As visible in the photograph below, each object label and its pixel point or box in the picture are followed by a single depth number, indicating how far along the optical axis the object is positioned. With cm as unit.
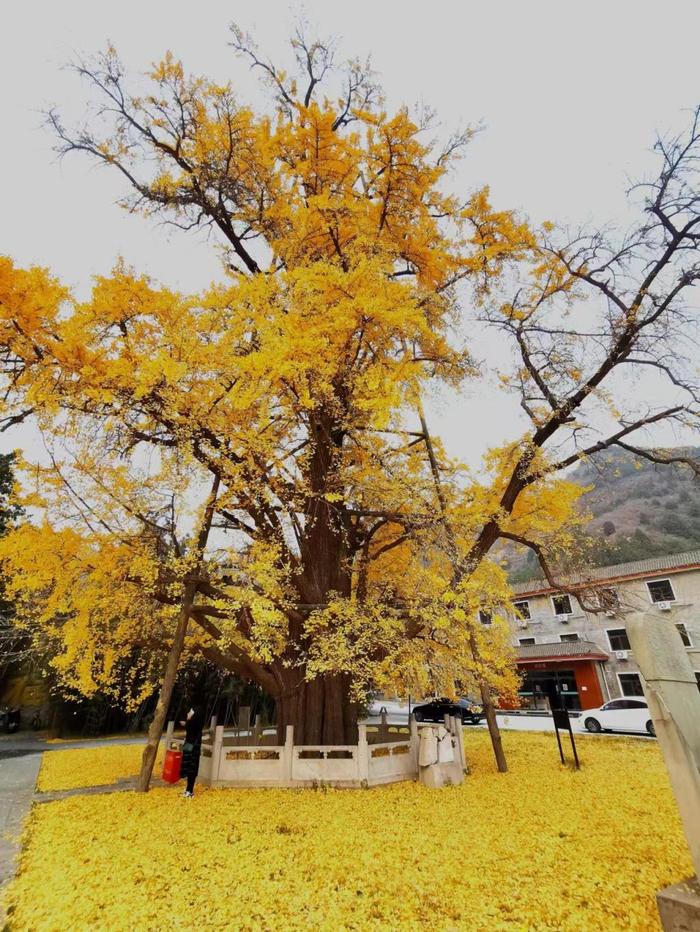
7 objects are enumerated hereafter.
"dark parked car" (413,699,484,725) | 2456
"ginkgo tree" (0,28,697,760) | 896
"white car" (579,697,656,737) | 1770
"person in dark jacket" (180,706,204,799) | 859
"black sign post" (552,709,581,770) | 1109
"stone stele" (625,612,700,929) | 380
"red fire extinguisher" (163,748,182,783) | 989
